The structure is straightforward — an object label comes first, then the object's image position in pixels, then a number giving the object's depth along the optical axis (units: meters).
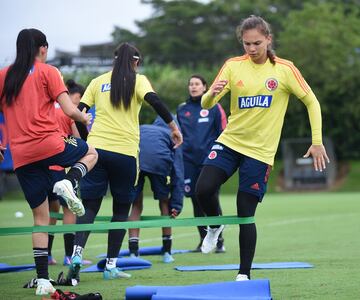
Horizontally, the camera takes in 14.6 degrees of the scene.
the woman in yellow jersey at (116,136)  13.81
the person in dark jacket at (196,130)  19.51
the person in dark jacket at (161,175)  17.78
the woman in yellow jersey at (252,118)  12.74
